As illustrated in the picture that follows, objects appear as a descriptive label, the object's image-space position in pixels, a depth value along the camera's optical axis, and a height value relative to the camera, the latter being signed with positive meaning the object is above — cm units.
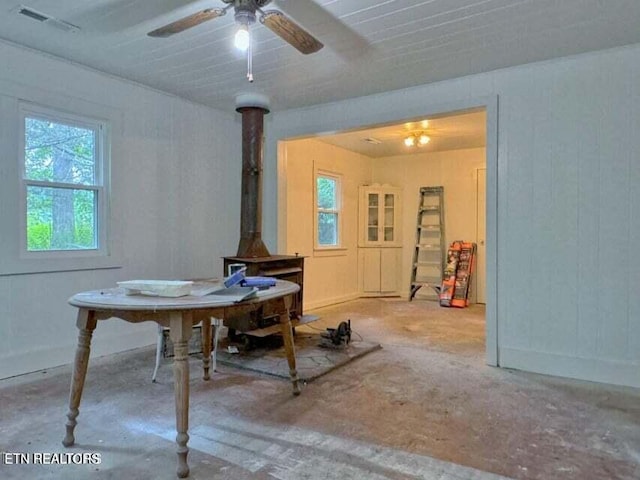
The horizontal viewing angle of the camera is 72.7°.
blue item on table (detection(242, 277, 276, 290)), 253 -28
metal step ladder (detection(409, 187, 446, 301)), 709 -16
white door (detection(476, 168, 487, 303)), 673 -4
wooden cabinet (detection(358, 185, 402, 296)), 726 -8
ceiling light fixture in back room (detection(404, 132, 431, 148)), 570 +129
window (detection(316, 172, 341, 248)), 640 +38
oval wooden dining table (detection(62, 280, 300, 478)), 194 -38
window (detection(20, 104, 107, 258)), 325 +39
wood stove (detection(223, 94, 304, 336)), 405 +42
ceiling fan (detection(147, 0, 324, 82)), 212 +107
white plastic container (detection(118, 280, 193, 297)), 212 -27
